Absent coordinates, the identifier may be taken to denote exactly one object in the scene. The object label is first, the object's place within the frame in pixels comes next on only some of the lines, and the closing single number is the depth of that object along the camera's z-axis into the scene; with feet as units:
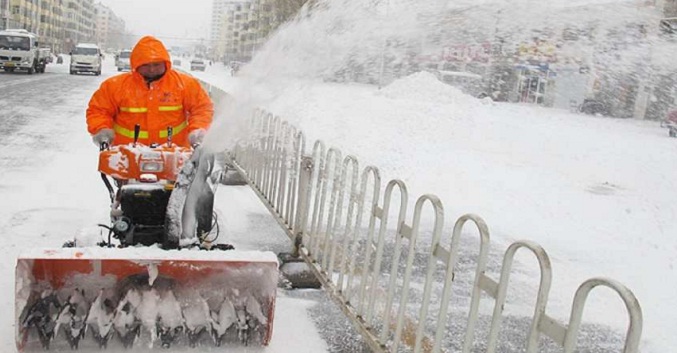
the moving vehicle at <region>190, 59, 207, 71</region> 207.51
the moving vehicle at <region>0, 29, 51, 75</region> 105.40
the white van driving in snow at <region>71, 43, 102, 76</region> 126.62
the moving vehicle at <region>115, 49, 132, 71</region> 145.59
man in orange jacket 14.66
